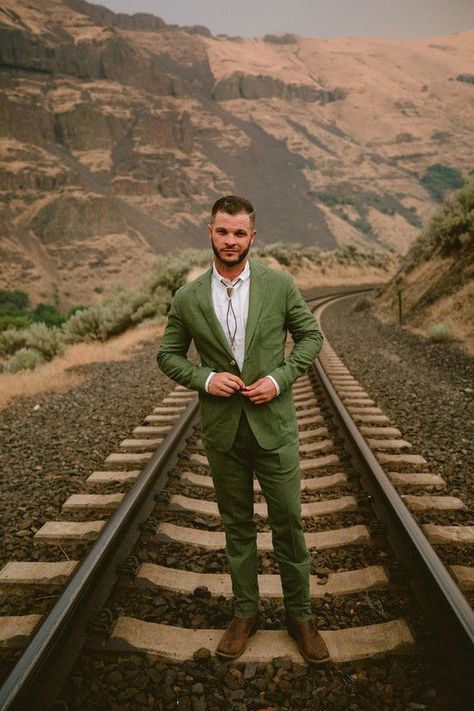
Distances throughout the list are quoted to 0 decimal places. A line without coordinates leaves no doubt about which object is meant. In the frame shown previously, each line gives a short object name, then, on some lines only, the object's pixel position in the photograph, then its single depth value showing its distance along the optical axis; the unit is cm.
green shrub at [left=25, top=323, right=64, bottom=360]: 1291
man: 223
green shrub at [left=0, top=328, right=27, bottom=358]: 1494
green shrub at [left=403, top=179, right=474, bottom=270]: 1288
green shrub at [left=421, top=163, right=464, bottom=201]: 9600
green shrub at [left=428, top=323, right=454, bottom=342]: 990
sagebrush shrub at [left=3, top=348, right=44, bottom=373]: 1098
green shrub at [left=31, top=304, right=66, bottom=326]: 3766
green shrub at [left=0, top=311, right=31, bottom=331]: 3016
